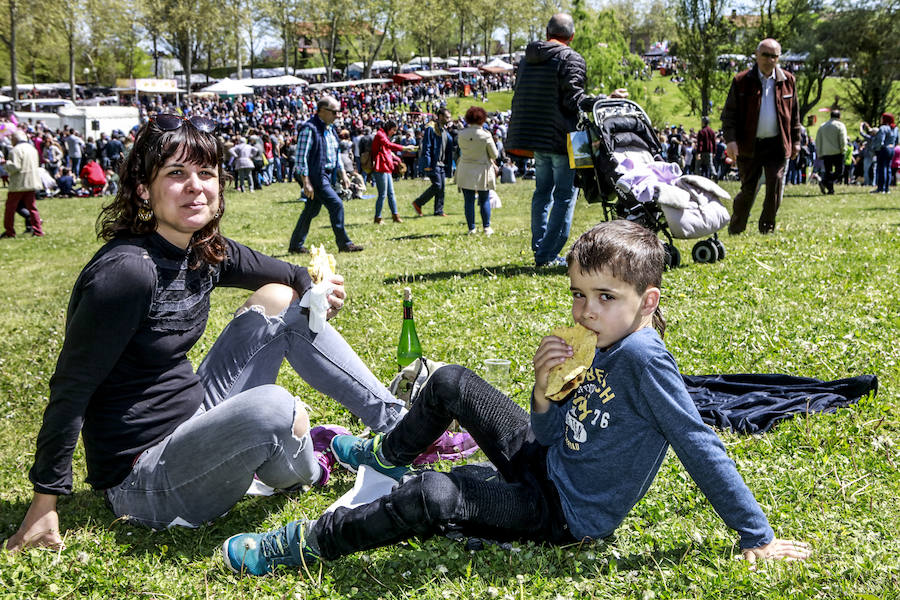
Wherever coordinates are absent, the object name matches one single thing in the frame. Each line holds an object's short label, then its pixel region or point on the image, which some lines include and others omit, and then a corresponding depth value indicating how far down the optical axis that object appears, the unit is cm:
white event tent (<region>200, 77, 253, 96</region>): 6056
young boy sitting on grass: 268
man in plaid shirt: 1101
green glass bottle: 488
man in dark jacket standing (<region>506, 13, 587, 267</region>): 816
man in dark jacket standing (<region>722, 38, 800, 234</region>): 952
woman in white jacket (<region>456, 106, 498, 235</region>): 1241
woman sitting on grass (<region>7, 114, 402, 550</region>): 289
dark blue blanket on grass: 416
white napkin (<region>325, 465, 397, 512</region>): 346
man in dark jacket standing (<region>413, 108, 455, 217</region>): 1623
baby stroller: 753
